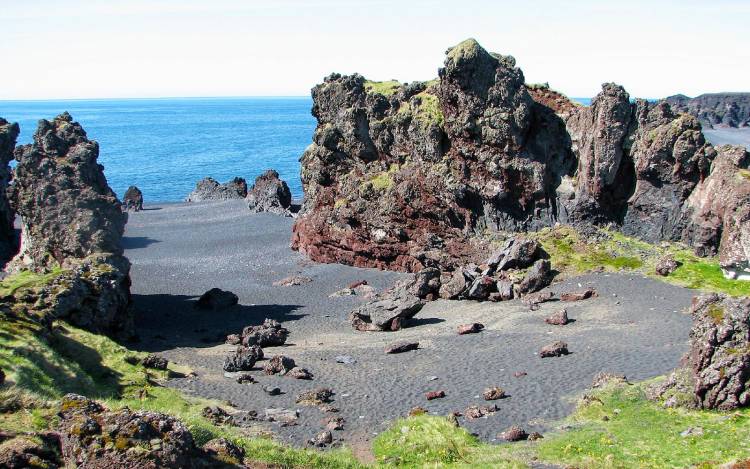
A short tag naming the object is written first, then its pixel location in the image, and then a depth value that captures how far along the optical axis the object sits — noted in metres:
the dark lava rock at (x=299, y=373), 31.33
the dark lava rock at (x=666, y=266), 40.75
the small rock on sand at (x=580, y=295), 39.68
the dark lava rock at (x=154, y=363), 30.94
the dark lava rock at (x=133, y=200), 87.44
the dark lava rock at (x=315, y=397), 28.39
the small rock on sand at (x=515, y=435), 23.69
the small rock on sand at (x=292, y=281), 50.72
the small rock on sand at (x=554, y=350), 31.78
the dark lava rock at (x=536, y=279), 42.44
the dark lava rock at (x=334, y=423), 25.44
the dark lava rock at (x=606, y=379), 27.12
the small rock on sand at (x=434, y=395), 28.25
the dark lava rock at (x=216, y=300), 45.03
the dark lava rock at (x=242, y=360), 32.72
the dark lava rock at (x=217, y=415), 24.86
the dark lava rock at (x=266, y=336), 36.88
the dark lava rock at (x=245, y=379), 30.89
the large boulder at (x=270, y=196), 78.94
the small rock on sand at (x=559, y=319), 36.38
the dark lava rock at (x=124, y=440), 14.23
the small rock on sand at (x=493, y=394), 27.56
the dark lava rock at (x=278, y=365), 32.09
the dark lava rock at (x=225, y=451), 16.56
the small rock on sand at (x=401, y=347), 34.50
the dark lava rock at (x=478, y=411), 26.07
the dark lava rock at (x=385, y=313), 39.25
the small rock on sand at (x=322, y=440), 24.03
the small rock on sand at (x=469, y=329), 36.81
